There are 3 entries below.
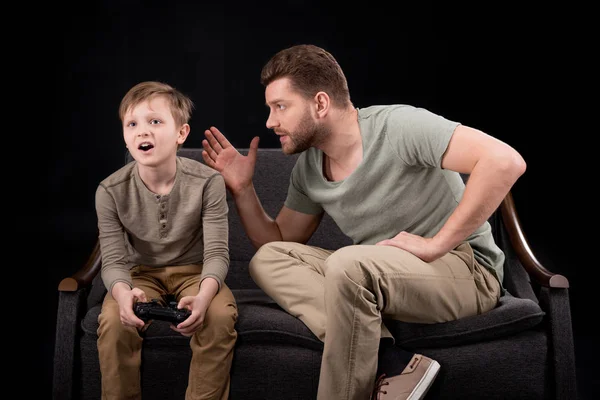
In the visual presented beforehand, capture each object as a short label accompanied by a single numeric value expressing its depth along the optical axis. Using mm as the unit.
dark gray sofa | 3135
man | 2902
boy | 3055
